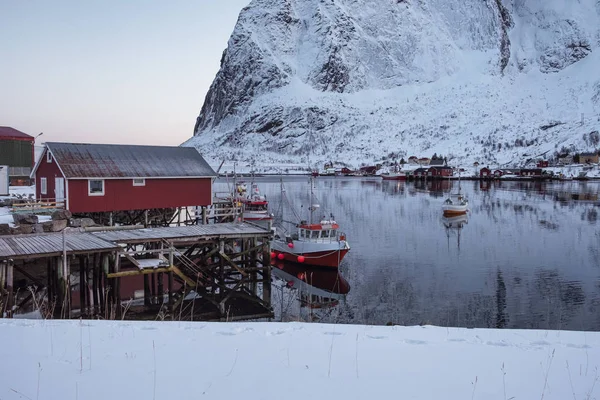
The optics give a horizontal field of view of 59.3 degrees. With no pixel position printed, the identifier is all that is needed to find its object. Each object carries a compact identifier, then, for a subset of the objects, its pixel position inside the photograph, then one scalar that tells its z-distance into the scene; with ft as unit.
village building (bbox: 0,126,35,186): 163.94
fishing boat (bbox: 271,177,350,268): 105.91
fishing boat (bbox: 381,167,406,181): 520.01
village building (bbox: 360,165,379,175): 619.79
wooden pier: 62.49
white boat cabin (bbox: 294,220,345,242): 107.55
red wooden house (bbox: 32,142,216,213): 96.43
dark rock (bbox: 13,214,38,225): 75.41
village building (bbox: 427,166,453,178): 502.79
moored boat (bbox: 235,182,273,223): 158.71
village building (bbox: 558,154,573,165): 523.25
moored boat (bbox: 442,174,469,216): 195.52
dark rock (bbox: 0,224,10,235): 70.54
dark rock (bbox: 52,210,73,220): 79.76
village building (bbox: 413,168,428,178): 523.29
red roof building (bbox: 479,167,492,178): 479.00
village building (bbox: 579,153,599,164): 509.35
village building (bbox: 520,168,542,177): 471.42
